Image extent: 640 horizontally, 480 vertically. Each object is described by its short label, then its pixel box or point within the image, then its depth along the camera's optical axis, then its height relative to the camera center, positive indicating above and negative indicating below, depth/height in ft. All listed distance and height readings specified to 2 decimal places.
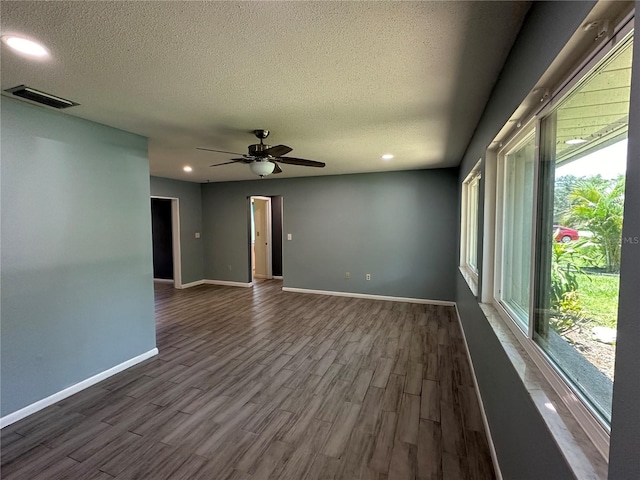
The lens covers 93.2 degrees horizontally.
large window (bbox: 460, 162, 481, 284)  12.52 +0.02
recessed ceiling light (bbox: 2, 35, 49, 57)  4.92 +3.07
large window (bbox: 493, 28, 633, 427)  2.95 -0.02
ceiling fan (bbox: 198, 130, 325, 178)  9.14 +2.18
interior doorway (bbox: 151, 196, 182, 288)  23.43 -1.03
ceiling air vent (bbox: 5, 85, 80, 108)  6.69 +3.07
